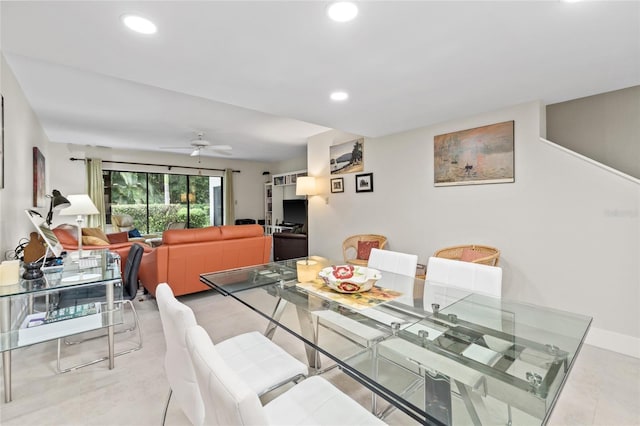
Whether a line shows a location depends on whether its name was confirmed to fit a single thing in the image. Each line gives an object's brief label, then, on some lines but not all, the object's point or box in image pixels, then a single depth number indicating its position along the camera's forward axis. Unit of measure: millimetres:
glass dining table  898
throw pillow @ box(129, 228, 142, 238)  6257
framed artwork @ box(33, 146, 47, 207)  3605
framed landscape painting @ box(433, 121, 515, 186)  3004
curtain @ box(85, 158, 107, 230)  6004
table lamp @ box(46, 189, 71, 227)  2544
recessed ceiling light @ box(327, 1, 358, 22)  1454
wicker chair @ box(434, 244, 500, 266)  2900
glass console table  1749
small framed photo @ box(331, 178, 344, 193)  4816
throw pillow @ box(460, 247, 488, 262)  3108
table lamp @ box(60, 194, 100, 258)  2992
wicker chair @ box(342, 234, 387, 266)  4092
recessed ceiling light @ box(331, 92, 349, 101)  2614
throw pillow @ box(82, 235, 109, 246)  3836
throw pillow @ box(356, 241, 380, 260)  4066
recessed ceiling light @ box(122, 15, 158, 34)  1562
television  6812
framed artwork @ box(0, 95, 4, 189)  2137
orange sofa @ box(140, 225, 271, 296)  3312
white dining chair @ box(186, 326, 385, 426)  632
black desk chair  2553
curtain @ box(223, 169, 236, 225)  7892
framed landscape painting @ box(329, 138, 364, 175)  4520
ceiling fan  4946
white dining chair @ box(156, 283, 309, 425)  1063
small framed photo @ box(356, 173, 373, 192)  4363
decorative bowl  1733
